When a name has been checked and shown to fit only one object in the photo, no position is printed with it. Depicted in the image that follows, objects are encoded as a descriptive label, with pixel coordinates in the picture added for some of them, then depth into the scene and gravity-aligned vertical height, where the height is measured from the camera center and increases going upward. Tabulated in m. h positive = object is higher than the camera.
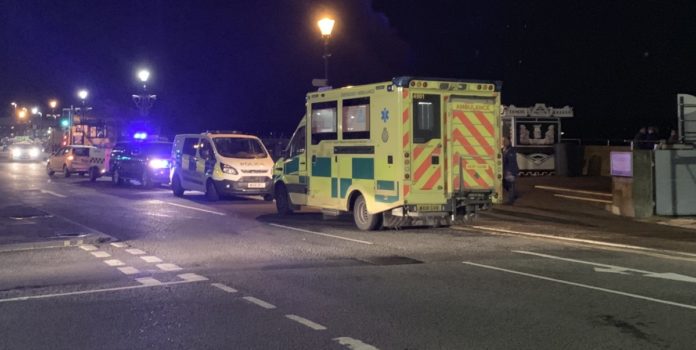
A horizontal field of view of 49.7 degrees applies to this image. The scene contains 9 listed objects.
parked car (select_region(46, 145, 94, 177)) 34.16 +0.66
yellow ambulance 13.95 +0.39
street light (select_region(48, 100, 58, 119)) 70.19 +6.77
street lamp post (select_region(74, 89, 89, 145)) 50.05 +4.45
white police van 21.31 +0.23
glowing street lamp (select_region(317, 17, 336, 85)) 20.39 +3.89
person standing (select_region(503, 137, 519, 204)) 19.56 +0.07
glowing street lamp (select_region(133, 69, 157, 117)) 39.81 +3.91
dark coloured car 27.34 +0.42
